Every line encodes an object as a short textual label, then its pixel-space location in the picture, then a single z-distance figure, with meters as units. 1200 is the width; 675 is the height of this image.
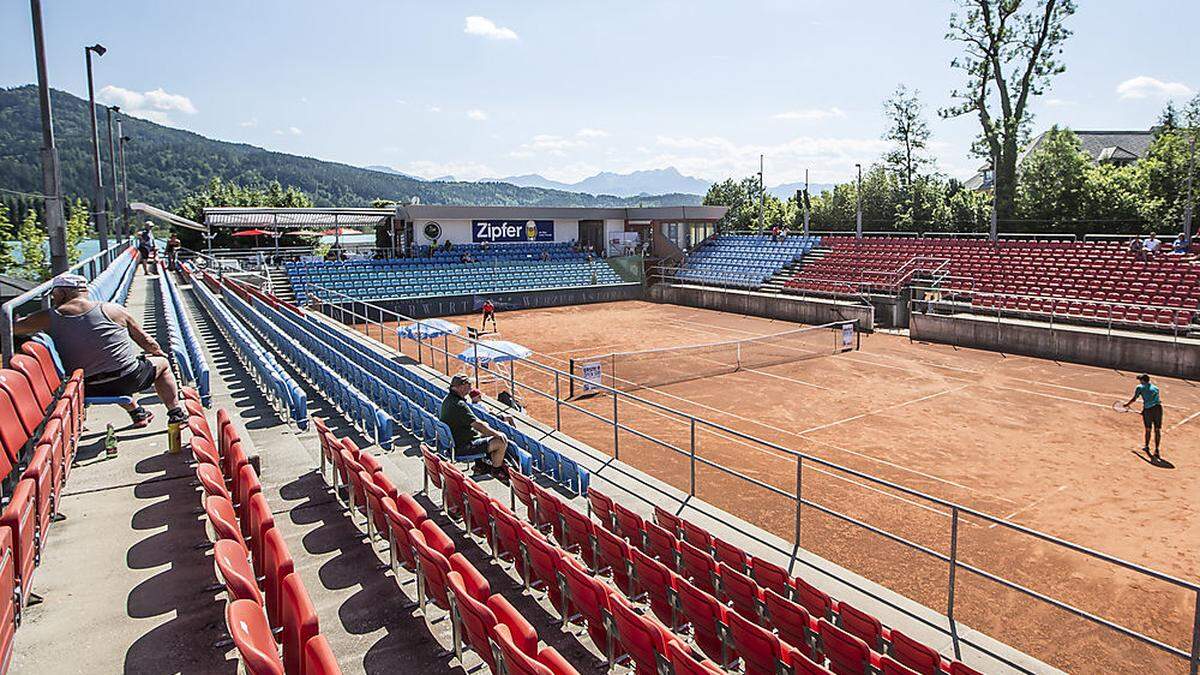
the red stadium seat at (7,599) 3.72
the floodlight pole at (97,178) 22.71
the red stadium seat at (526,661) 3.72
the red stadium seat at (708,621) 5.56
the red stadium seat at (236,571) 3.69
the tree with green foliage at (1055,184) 42.44
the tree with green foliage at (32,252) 33.85
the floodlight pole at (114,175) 34.06
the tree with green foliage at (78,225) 41.98
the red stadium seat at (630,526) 7.72
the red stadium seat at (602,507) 8.23
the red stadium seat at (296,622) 3.60
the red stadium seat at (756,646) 5.11
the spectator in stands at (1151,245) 28.27
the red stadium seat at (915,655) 5.33
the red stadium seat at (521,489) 8.08
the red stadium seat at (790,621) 5.80
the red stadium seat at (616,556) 6.61
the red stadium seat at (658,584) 6.08
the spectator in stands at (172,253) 37.74
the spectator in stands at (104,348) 8.05
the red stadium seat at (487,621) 4.33
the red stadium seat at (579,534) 7.13
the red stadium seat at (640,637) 4.68
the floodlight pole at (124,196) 39.98
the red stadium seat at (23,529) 4.29
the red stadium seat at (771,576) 6.75
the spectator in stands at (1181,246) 28.00
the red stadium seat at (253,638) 3.01
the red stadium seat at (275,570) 4.29
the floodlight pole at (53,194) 13.02
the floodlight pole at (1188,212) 30.00
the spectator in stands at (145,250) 36.20
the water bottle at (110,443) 7.84
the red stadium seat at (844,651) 5.27
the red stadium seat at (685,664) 4.30
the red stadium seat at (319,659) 3.18
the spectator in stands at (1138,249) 28.54
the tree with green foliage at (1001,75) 43.28
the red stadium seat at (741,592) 6.36
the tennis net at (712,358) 20.62
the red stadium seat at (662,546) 7.21
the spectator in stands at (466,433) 9.27
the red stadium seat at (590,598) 5.18
